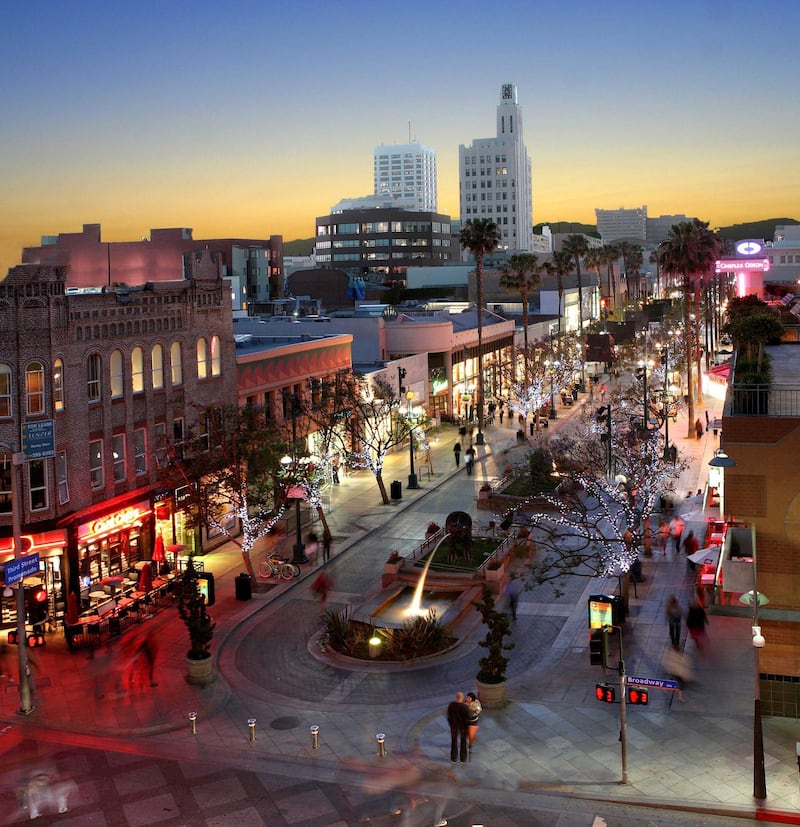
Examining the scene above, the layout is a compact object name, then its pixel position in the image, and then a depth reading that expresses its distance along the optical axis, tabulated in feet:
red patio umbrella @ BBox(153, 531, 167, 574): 117.91
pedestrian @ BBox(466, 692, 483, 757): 69.41
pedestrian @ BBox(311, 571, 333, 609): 113.90
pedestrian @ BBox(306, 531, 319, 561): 131.07
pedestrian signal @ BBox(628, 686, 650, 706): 64.64
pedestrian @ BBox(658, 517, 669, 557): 127.03
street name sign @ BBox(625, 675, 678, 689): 63.16
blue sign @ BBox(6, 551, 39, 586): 80.12
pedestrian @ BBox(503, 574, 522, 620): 100.91
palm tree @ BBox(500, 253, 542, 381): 288.06
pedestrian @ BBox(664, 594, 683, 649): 90.63
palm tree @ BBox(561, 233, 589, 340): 412.36
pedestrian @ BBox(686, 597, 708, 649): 92.84
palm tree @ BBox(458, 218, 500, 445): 244.63
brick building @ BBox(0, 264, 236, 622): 102.37
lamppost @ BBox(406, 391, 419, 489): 176.24
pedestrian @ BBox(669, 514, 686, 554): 128.88
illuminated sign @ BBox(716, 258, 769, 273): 357.41
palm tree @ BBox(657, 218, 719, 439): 261.85
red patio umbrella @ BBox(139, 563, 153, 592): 113.29
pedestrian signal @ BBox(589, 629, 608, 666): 80.88
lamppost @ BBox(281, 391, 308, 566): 124.88
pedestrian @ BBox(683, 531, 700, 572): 120.12
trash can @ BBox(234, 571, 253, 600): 111.75
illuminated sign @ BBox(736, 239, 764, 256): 366.84
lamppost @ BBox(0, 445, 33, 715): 80.69
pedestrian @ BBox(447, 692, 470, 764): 67.87
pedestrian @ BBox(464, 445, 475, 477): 190.60
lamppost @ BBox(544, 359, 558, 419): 267.39
